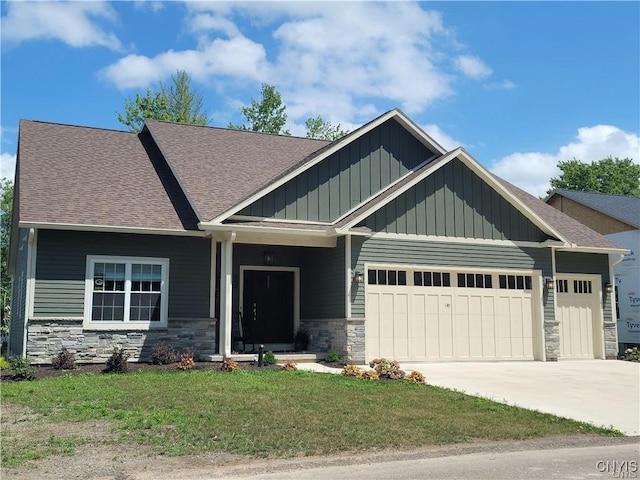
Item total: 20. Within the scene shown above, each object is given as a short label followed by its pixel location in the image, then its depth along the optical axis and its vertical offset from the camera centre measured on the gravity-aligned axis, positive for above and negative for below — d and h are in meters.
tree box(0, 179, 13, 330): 49.88 +6.83
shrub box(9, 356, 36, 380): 12.74 -0.97
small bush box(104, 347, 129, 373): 13.70 -0.94
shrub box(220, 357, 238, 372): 13.73 -0.96
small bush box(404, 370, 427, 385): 12.79 -1.12
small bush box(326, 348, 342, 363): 15.61 -0.87
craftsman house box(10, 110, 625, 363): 15.16 +1.66
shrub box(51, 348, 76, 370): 14.05 -0.91
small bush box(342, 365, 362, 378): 13.35 -1.05
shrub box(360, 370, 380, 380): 13.05 -1.09
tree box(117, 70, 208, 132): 36.56 +12.15
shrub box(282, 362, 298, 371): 14.17 -1.01
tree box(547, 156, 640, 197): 53.00 +11.79
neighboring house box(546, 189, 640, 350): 25.83 +3.21
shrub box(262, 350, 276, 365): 14.91 -0.88
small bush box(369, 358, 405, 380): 13.20 -1.00
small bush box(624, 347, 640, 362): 19.58 -1.03
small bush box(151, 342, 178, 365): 14.77 -0.81
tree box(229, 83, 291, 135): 39.97 +12.64
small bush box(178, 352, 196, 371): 13.97 -0.92
